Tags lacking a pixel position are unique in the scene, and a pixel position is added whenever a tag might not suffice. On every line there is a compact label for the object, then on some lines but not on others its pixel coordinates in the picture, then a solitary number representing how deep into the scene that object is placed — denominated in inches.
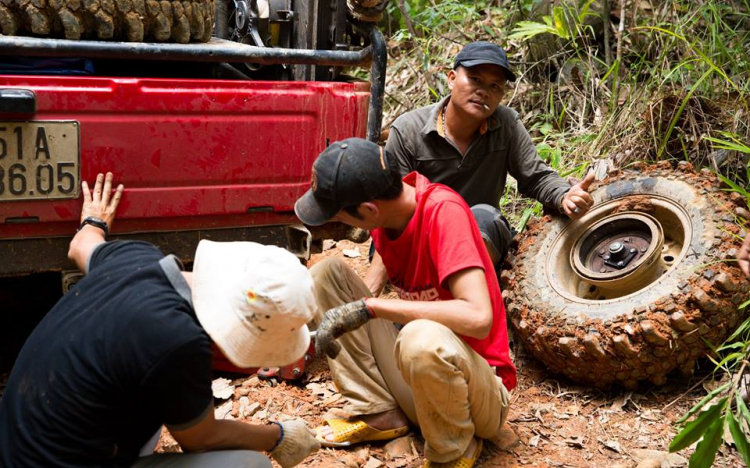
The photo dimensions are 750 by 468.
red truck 114.9
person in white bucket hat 78.2
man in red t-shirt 106.5
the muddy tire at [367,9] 145.0
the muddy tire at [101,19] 120.2
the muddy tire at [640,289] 129.3
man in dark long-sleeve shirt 152.5
